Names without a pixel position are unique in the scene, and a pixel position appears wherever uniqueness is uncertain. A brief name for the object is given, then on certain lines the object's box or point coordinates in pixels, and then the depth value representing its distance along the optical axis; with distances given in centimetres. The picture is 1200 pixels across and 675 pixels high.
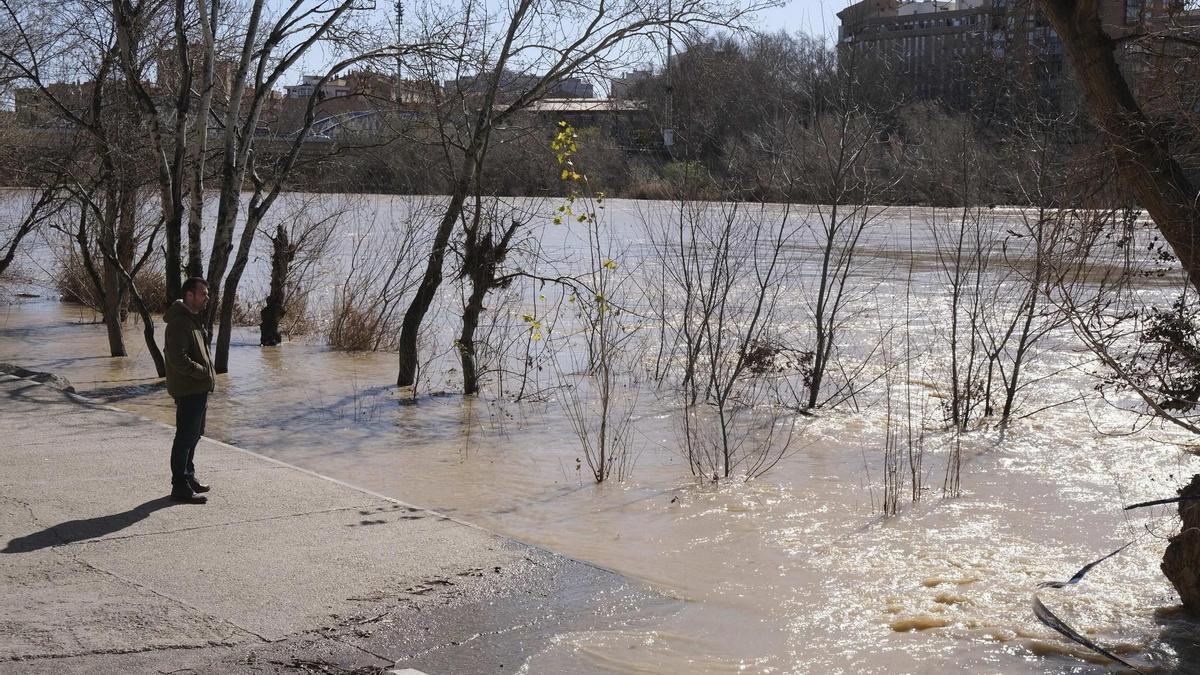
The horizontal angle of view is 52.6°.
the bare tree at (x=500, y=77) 1425
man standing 802
